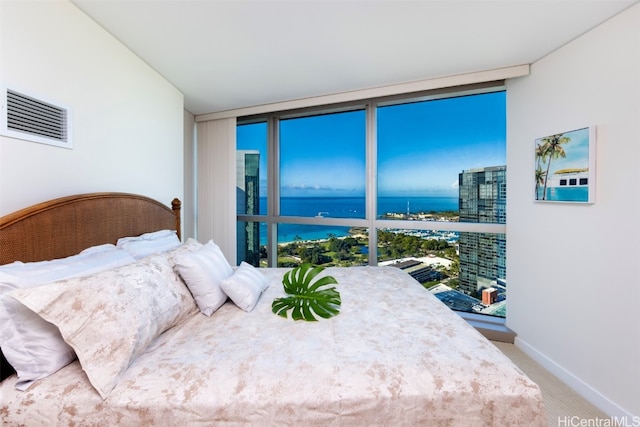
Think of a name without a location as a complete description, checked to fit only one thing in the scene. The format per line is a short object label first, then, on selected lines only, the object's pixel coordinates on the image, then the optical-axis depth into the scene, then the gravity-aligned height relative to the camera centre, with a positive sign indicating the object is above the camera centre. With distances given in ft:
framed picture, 5.72 +1.01
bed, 2.95 -2.06
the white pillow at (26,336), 3.10 -1.57
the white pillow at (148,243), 5.49 -0.80
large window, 8.93 +0.73
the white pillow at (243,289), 5.21 -1.66
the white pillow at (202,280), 4.98 -1.40
